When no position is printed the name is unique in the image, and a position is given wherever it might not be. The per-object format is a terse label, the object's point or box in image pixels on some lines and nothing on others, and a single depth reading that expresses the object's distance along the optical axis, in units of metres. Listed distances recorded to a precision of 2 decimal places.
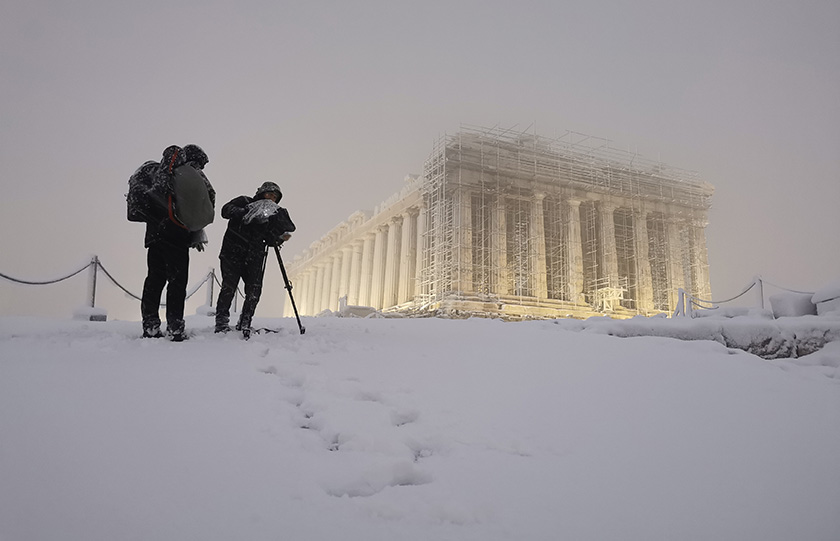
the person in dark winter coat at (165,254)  5.07
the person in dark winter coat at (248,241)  5.80
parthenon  26.98
